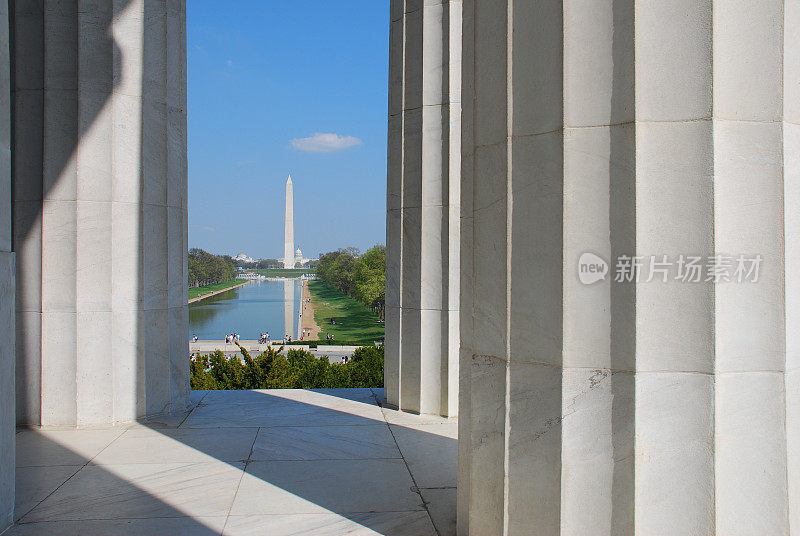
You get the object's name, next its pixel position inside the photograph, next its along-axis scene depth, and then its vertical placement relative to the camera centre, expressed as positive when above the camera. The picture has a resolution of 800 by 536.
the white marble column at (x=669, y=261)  6.38 +0.06
